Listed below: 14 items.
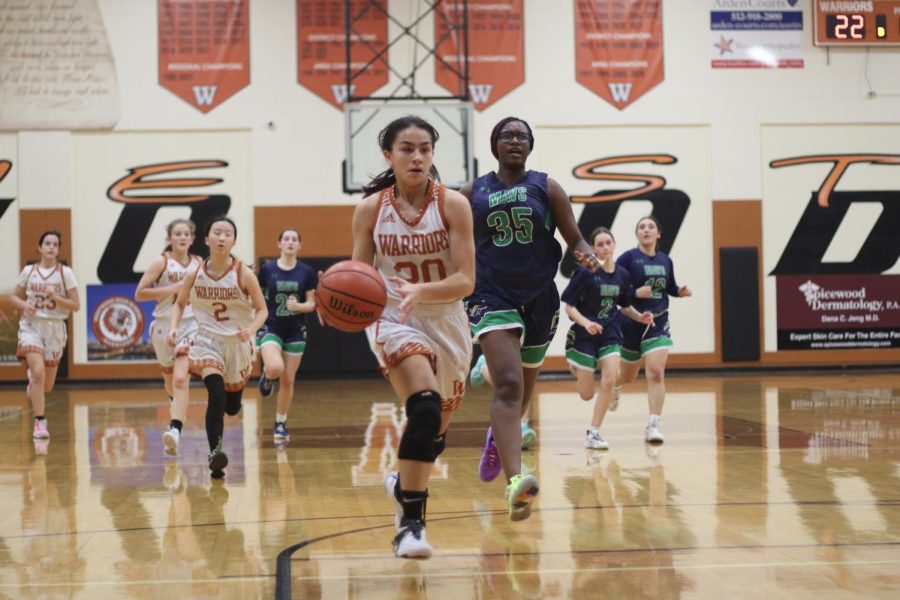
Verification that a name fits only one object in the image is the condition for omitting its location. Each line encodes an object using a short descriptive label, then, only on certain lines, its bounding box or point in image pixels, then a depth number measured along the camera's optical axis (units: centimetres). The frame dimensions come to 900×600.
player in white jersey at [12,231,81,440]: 1001
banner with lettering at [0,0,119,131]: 1684
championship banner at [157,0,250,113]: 1708
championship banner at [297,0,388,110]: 1712
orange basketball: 418
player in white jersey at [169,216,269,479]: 750
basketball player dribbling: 436
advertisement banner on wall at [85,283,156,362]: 1709
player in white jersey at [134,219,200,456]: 823
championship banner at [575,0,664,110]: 1748
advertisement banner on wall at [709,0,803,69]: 1761
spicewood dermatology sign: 1767
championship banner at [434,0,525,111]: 1723
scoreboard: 1750
